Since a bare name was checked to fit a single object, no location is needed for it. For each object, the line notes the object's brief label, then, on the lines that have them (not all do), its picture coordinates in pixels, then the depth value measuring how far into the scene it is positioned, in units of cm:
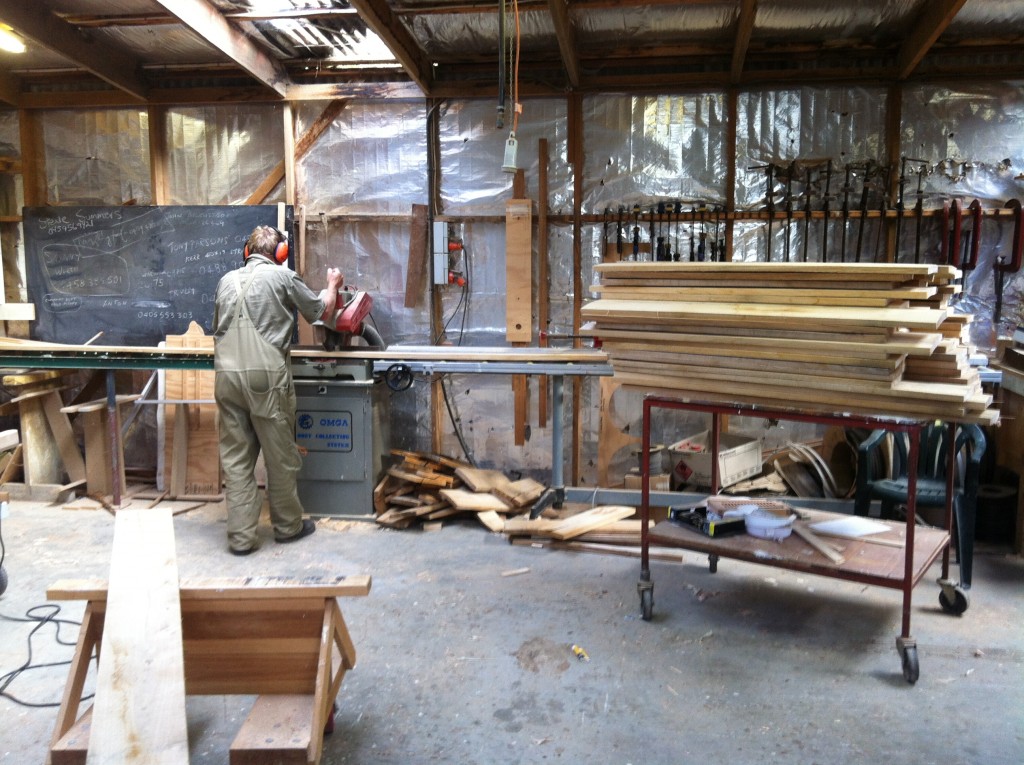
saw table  430
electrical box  508
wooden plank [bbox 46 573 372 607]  207
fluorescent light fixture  455
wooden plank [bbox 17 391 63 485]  513
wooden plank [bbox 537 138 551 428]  509
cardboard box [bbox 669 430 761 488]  460
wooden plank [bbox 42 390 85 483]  525
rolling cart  268
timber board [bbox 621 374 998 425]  258
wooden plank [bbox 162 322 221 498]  507
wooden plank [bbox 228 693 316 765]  189
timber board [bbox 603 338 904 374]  250
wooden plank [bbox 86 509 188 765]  173
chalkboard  525
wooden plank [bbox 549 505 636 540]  411
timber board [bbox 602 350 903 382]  255
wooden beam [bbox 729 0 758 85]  397
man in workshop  398
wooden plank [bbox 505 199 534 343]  505
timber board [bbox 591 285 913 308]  251
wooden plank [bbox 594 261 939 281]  248
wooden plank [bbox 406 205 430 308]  521
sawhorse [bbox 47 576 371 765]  203
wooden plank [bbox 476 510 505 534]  435
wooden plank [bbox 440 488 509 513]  449
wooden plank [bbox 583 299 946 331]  238
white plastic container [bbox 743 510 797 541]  311
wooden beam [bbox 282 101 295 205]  521
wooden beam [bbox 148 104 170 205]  539
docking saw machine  444
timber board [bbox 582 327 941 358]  241
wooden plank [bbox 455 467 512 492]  467
